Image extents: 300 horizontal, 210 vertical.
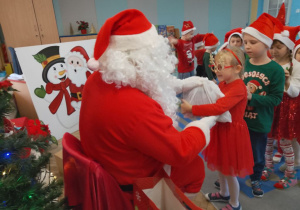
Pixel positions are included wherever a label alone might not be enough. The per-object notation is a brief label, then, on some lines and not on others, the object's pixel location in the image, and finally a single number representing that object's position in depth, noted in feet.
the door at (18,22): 14.15
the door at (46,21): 14.87
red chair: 2.89
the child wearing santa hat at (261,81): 5.08
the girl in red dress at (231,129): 4.42
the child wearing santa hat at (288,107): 5.82
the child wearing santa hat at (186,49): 13.19
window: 16.90
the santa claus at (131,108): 2.66
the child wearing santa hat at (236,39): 8.33
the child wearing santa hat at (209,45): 11.39
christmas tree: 2.31
